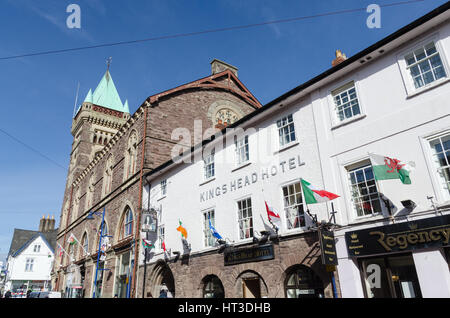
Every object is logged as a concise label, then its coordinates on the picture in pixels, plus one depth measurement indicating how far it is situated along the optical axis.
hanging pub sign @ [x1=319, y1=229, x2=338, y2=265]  10.38
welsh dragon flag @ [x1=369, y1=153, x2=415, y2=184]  9.46
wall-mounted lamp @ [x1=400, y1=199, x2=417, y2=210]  9.28
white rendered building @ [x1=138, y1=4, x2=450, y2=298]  9.38
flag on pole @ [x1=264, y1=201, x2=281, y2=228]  12.90
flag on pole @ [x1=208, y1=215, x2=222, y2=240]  15.32
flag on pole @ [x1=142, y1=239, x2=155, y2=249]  20.23
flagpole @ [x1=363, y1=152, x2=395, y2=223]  9.70
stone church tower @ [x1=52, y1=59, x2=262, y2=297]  23.83
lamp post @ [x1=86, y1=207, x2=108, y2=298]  25.88
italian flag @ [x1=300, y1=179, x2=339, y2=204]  10.93
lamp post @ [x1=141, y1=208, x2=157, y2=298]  20.41
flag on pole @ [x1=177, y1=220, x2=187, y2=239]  17.50
